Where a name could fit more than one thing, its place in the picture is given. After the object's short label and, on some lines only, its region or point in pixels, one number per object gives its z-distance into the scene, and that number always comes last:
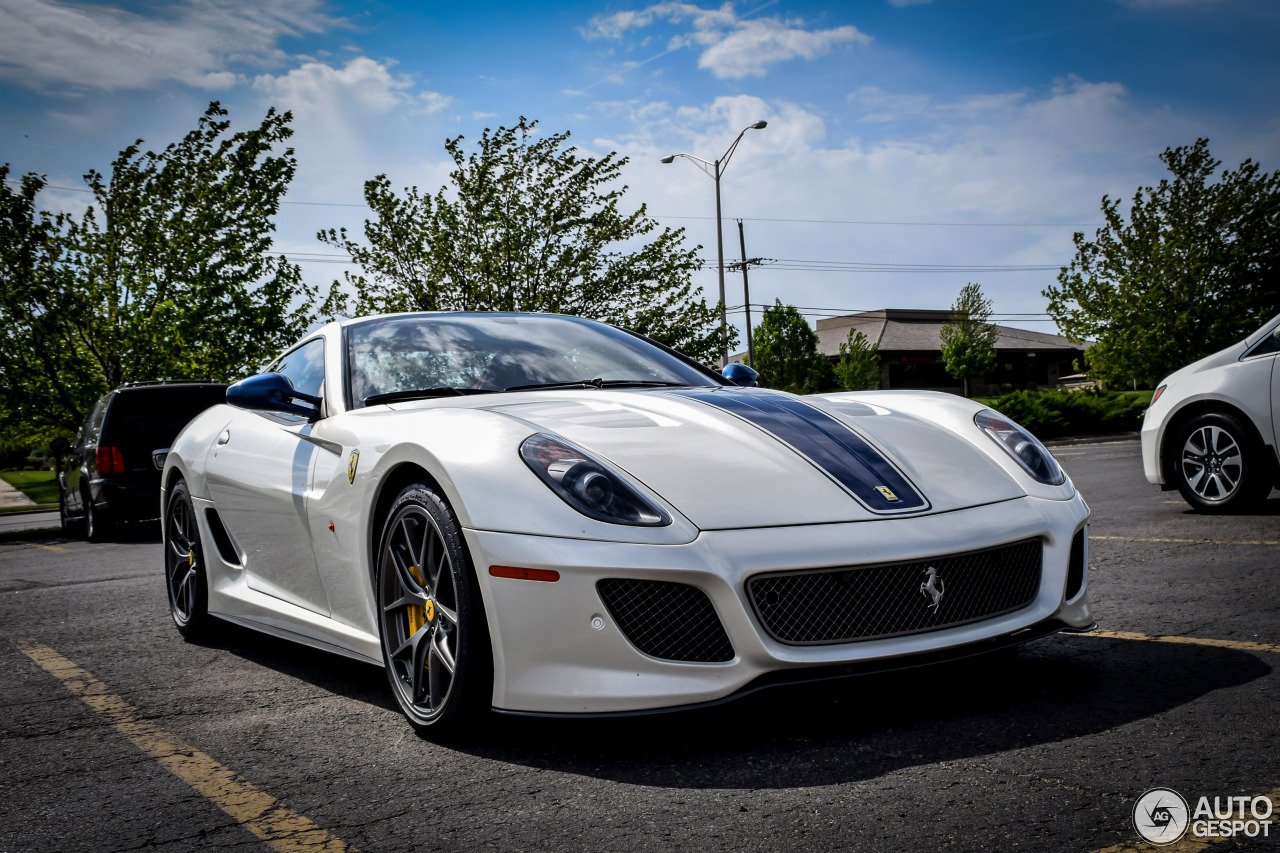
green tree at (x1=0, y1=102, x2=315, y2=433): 16.98
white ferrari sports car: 2.80
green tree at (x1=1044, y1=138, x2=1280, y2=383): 34.34
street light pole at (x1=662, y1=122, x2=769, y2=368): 29.28
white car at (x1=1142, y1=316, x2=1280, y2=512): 7.11
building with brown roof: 65.12
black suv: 11.48
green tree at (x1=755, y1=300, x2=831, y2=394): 53.38
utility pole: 50.61
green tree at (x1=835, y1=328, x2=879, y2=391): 55.06
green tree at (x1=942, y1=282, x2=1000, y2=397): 56.59
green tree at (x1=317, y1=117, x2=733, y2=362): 23.03
